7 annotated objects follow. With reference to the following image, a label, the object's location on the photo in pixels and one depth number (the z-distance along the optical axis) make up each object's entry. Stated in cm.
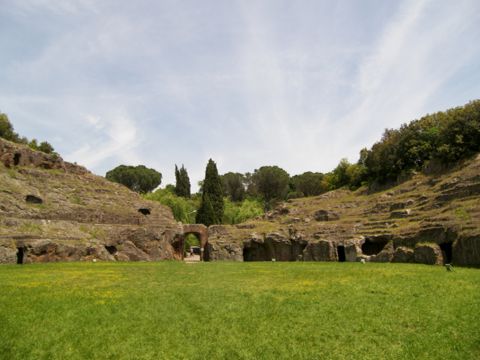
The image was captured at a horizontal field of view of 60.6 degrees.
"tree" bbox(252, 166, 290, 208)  9738
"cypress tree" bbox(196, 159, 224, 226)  6621
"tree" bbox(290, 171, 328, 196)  9326
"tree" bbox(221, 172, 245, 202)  10869
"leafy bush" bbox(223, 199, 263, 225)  7612
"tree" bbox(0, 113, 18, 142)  6688
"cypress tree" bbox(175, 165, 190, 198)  9700
